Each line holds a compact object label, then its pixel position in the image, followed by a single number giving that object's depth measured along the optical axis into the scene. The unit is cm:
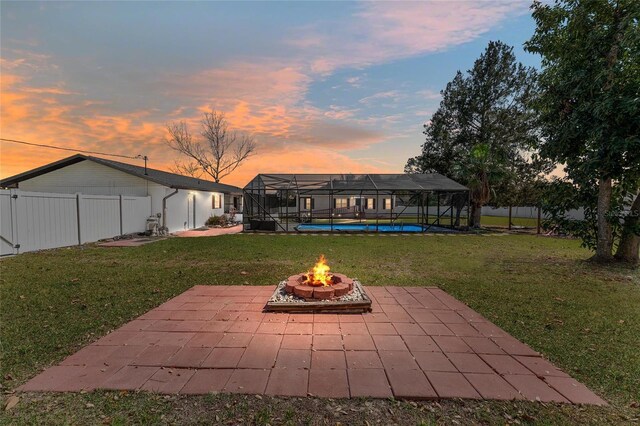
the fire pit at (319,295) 424
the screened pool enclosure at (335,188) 1617
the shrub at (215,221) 1898
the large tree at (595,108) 654
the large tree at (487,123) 1777
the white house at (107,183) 1492
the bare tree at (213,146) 3056
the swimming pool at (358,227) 1700
